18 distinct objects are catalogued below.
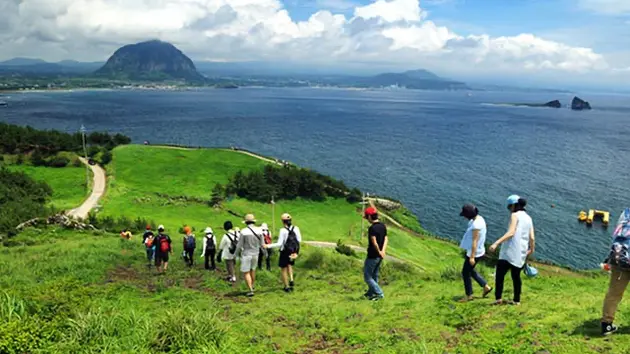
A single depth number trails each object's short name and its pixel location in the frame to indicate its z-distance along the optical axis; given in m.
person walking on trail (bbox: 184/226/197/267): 16.45
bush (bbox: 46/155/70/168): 53.34
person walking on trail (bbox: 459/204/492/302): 10.06
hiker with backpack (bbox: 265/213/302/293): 12.12
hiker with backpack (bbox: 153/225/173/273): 15.38
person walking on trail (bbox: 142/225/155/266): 16.27
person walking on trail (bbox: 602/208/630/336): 7.21
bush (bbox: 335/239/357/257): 28.62
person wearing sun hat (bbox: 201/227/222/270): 15.61
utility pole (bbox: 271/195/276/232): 41.65
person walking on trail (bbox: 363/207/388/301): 10.70
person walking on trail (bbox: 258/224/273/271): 15.38
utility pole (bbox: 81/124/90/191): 47.10
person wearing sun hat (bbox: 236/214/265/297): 11.99
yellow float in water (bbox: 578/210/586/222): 52.78
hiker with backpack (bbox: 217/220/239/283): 13.21
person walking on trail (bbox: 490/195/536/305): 9.12
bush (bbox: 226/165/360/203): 50.81
